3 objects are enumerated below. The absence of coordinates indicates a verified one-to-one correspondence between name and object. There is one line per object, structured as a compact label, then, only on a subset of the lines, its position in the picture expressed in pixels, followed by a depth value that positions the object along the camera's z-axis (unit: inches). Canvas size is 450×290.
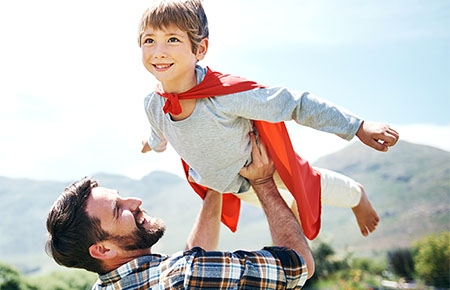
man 65.6
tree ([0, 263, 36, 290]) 226.2
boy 69.2
